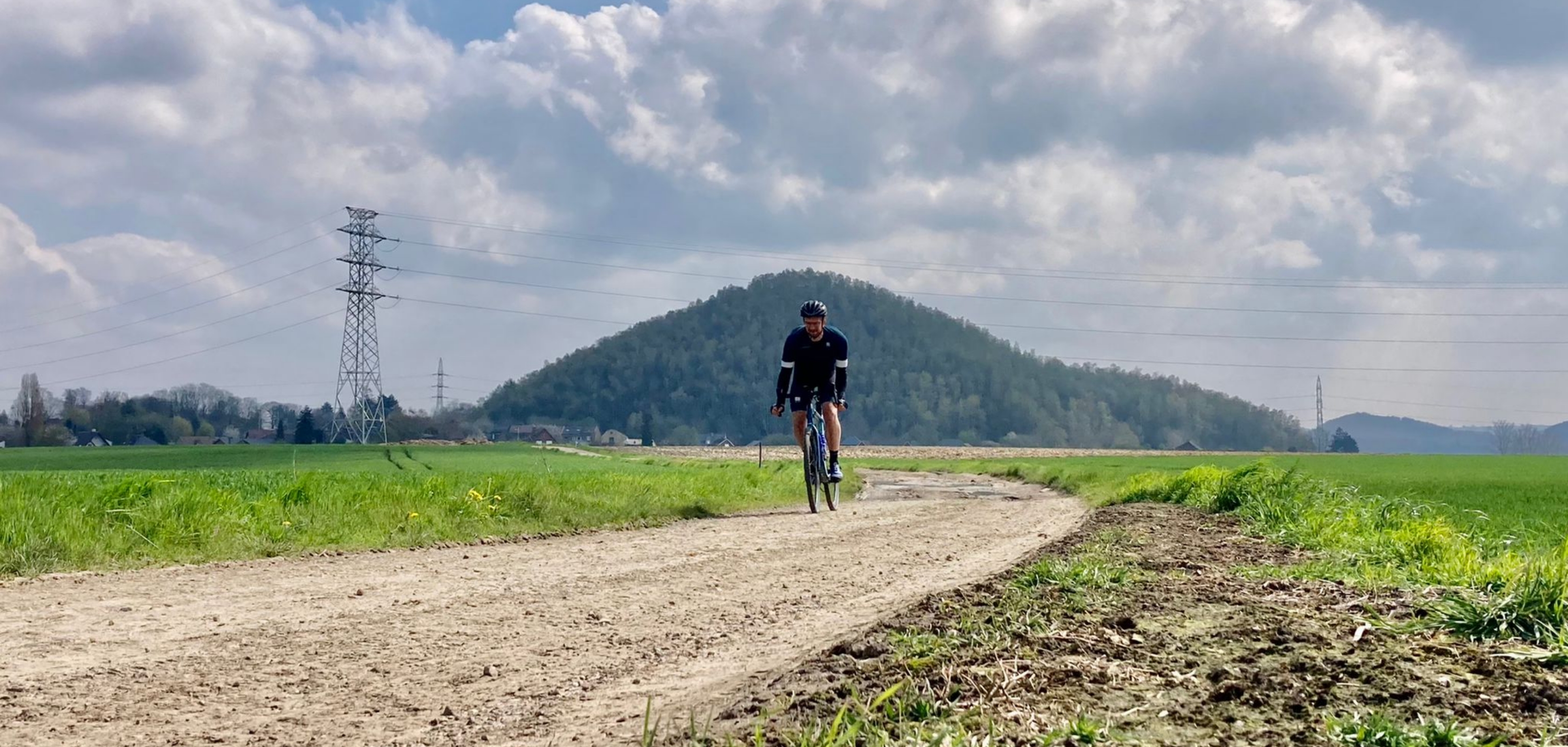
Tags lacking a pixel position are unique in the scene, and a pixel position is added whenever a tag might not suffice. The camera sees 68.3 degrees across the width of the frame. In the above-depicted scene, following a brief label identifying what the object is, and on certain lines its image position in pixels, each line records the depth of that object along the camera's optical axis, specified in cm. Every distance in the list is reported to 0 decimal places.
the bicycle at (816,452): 1423
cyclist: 1412
